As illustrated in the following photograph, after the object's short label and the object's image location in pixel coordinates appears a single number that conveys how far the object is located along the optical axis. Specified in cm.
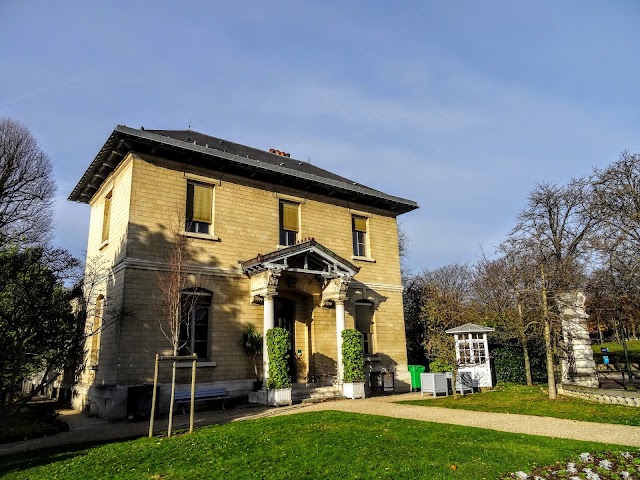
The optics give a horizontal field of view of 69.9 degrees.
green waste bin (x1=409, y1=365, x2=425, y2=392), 1898
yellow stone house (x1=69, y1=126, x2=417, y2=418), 1398
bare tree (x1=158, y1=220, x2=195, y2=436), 1328
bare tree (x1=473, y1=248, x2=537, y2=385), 1628
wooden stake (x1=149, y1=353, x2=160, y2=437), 941
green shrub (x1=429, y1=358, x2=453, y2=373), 1648
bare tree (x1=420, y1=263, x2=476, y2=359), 2320
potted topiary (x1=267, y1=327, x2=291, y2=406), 1396
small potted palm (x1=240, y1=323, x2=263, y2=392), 1526
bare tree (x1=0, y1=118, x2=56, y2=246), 1947
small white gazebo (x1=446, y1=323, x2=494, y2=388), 1836
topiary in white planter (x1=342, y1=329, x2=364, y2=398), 1574
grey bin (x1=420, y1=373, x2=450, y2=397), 1595
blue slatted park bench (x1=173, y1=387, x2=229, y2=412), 1344
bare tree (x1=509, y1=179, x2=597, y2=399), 1466
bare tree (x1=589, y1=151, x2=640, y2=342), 1550
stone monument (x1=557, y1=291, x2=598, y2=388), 1602
